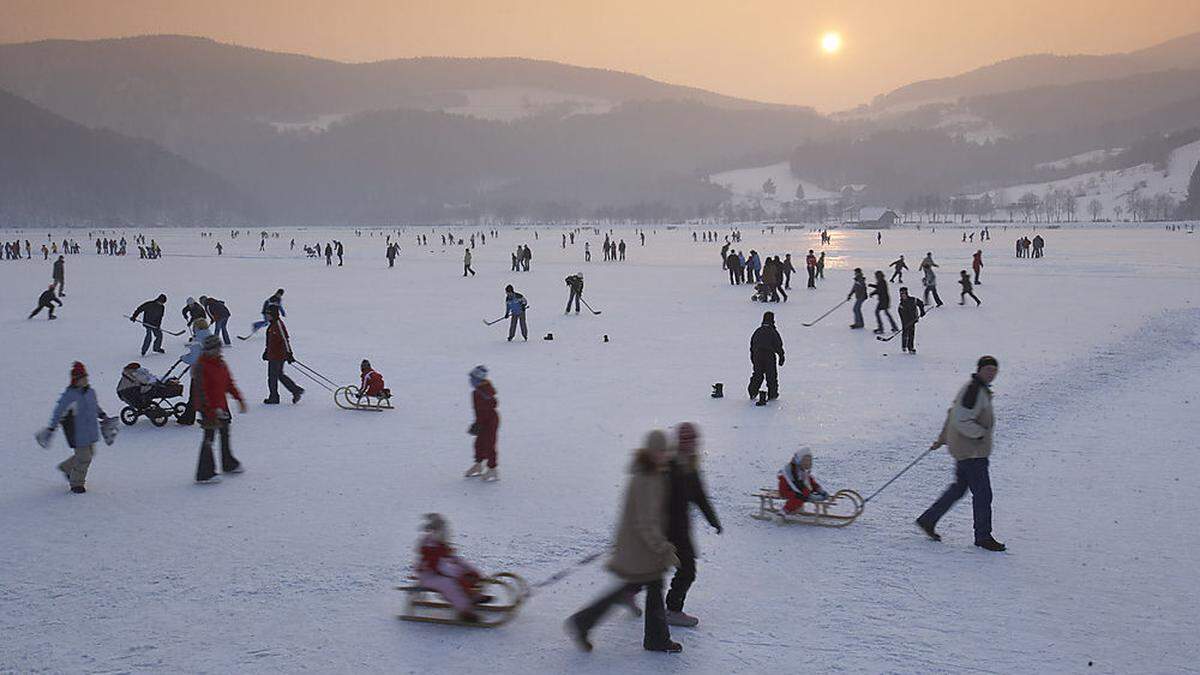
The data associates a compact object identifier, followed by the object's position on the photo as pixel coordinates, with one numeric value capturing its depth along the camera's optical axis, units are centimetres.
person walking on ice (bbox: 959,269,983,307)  2330
